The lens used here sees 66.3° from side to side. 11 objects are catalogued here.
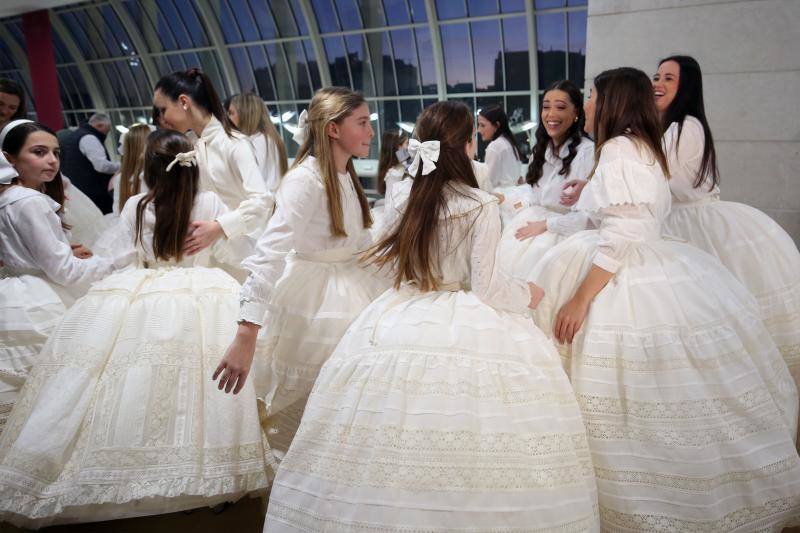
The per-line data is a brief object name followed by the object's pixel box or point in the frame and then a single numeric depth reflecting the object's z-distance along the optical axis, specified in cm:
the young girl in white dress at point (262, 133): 416
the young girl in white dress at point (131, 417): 218
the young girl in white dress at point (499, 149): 585
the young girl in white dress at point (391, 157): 661
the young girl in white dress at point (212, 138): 336
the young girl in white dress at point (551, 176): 297
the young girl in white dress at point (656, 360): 195
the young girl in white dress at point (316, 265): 237
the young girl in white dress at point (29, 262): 262
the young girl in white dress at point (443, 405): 172
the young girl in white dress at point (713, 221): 291
